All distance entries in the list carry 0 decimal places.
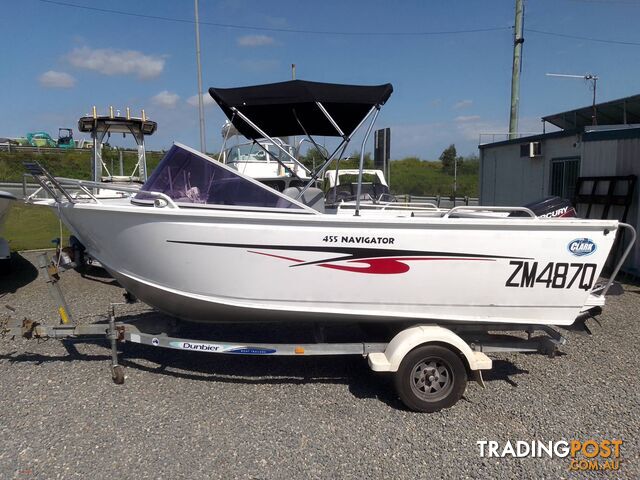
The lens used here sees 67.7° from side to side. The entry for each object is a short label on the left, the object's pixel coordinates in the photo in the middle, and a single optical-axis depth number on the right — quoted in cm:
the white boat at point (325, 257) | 342
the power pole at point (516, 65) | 1471
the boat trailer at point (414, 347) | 355
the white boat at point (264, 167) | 687
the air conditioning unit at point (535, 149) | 1038
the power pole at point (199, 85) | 1451
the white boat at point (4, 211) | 686
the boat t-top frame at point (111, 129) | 865
